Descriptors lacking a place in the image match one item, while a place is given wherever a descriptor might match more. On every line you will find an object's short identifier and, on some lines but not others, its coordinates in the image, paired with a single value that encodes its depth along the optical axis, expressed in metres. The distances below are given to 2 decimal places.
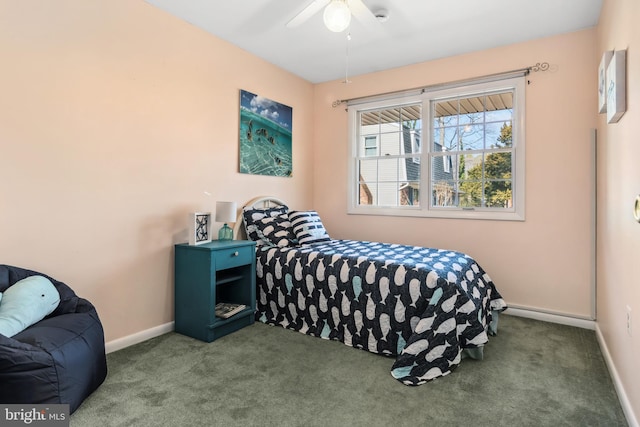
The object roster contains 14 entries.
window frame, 3.24
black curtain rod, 3.15
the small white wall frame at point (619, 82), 1.83
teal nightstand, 2.61
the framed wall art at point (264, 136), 3.49
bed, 2.15
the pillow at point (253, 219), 3.32
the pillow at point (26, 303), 1.65
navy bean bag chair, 1.49
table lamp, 2.96
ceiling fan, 2.08
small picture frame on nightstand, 2.74
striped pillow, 3.32
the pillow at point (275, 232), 3.23
